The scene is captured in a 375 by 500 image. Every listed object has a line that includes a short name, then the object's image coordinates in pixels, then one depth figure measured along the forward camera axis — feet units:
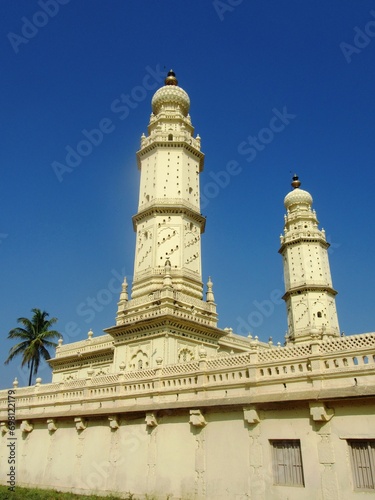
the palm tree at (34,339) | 128.26
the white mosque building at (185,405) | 37.40
